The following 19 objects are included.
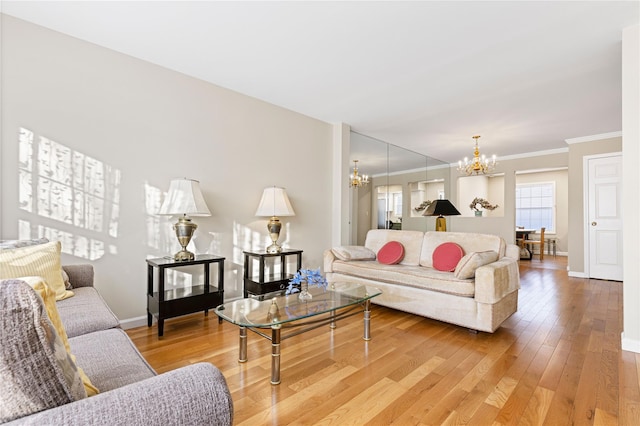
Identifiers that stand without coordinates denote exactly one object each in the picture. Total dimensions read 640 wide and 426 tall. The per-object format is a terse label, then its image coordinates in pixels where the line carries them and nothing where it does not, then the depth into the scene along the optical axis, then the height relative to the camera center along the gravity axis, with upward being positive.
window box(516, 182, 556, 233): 8.88 +0.36
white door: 5.07 +0.01
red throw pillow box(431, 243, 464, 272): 3.18 -0.40
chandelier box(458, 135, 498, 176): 5.22 +0.86
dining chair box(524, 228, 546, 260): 7.77 -0.60
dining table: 7.79 -0.66
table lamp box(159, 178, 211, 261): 2.83 +0.08
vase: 2.47 -0.62
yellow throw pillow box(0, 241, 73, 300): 1.68 -0.28
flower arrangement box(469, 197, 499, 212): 7.42 +0.30
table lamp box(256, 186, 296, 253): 3.60 +0.08
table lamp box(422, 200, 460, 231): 4.18 +0.11
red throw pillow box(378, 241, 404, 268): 3.65 -0.43
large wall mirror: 5.09 +0.55
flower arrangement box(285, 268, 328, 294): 2.41 -0.47
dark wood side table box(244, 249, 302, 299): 3.38 -0.71
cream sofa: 2.68 -0.59
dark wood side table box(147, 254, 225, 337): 2.68 -0.72
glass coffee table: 1.91 -0.64
